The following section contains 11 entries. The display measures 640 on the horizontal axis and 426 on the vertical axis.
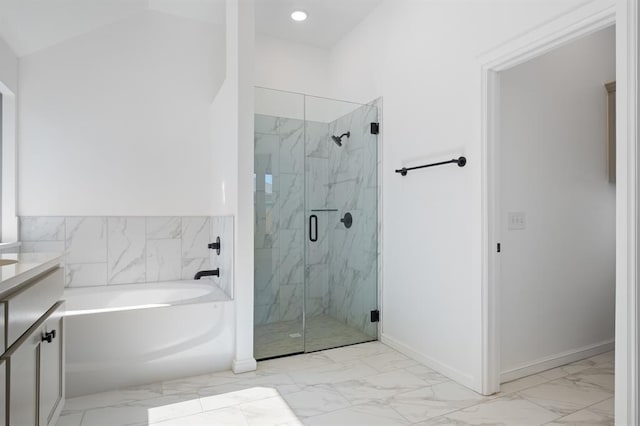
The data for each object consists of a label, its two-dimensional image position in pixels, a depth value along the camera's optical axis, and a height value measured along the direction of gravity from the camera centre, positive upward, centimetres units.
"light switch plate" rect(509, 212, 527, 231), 246 -3
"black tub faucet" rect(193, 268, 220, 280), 316 -49
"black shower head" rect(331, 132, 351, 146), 323 +69
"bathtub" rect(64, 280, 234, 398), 221 -81
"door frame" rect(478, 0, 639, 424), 151 +32
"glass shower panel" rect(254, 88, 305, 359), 289 -6
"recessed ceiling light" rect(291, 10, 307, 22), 338 +188
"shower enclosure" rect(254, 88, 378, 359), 293 -6
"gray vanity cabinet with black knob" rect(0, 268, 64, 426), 109 -48
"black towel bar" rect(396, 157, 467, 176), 234 +36
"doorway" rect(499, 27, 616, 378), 246 +9
